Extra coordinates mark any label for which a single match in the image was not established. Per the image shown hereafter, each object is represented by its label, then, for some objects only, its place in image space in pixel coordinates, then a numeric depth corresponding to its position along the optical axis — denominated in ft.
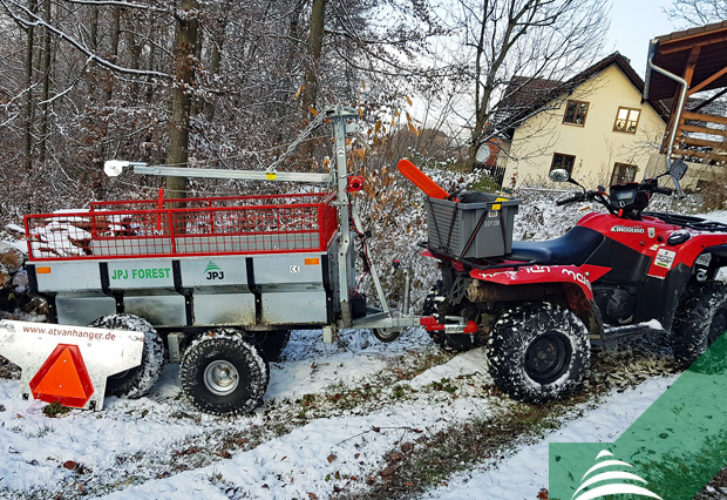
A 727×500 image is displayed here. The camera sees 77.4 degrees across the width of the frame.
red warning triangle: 11.98
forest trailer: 11.94
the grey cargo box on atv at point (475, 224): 12.16
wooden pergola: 36.40
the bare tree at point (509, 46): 41.93
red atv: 12.35
